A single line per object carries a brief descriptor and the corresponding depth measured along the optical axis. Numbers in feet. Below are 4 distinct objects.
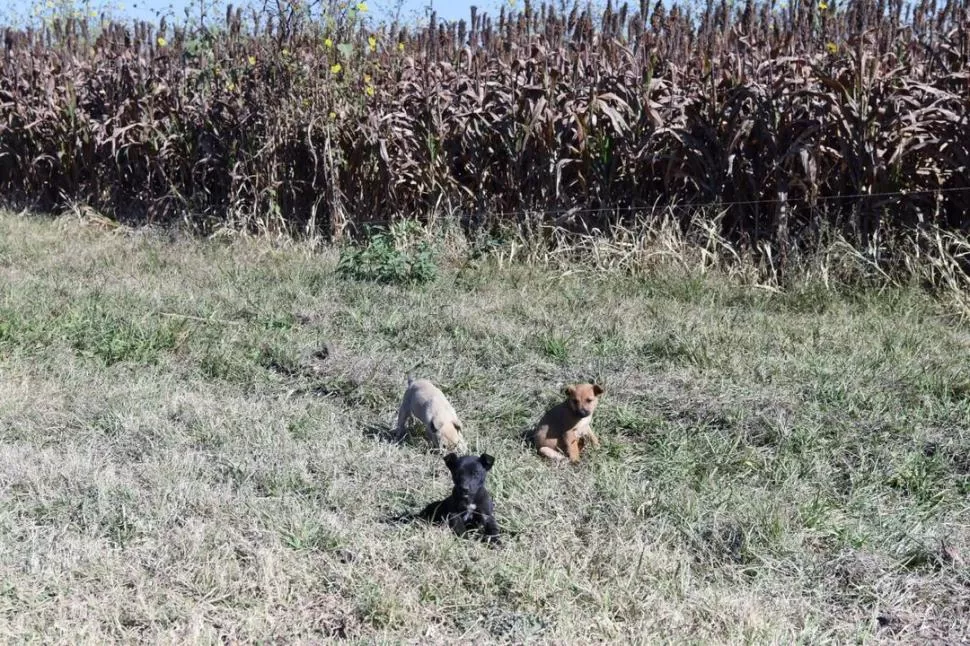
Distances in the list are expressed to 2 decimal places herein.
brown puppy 27.22
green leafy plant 48.83
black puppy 22.40
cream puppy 28.02
